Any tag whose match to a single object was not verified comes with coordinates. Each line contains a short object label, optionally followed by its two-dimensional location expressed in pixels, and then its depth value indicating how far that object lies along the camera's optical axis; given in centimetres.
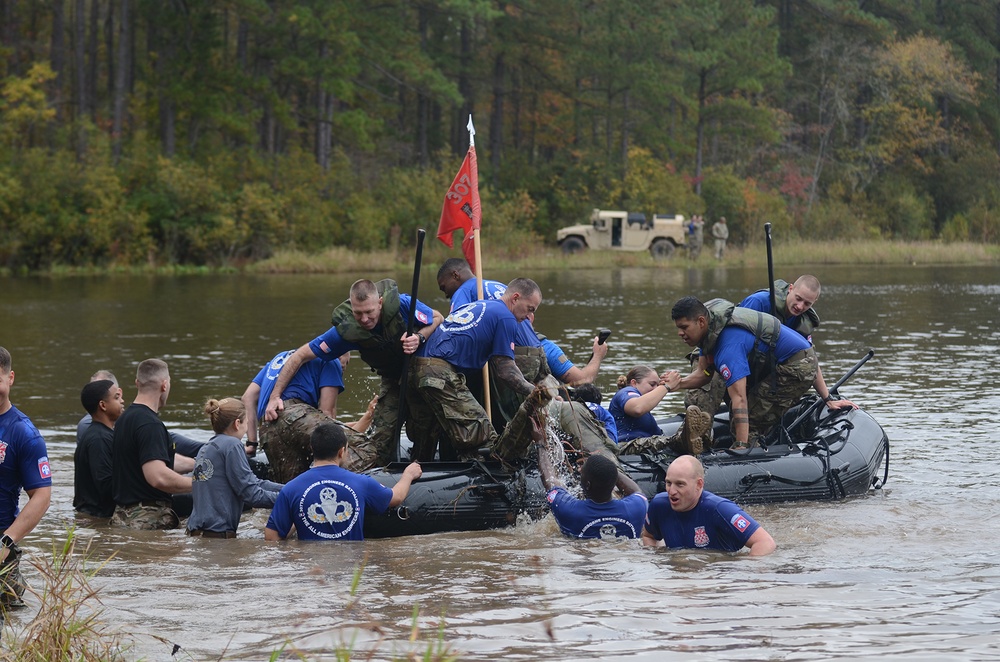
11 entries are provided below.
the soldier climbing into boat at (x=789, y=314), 2051
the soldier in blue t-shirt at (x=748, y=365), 1902
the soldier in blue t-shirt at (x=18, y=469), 1193
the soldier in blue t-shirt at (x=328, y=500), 1547
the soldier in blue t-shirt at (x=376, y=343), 1768
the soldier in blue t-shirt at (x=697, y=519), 1493
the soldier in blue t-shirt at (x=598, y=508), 1575
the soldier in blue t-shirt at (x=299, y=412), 1805
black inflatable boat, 1766
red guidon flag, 2121
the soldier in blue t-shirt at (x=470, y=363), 1762
